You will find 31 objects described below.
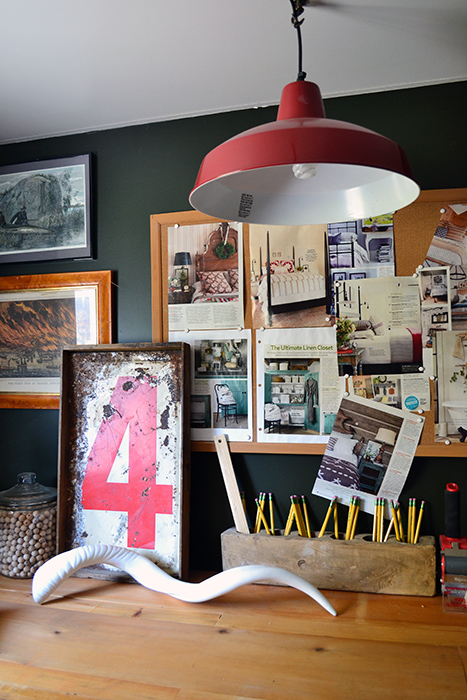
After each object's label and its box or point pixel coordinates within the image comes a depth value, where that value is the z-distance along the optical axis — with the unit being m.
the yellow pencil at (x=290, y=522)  1.79
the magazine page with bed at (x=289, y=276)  1.85
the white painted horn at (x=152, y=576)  1.57
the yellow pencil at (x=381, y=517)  1.72
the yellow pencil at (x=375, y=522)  1.73
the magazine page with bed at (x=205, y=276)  1.93
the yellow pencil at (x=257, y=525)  1.83
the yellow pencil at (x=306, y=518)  1.81
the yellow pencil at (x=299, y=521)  1.79
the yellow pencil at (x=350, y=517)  1.74
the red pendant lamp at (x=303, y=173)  0.81
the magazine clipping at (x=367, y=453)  1.77
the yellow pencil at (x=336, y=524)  1.75
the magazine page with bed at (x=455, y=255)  1.75
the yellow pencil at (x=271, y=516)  1.81
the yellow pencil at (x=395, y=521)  1.72
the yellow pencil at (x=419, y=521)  1.70
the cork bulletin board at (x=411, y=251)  1.75
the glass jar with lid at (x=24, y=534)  1.87
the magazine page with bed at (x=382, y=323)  1.79
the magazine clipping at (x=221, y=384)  1.91
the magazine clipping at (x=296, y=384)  1.84
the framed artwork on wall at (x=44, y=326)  2.07
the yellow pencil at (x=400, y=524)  1.72
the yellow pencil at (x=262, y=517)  1.81
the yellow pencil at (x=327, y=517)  1.76
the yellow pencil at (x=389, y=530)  1.72
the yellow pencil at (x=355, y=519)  1.74
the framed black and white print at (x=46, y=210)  2.09
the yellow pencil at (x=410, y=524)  1.71
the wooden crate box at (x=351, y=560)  1.64
